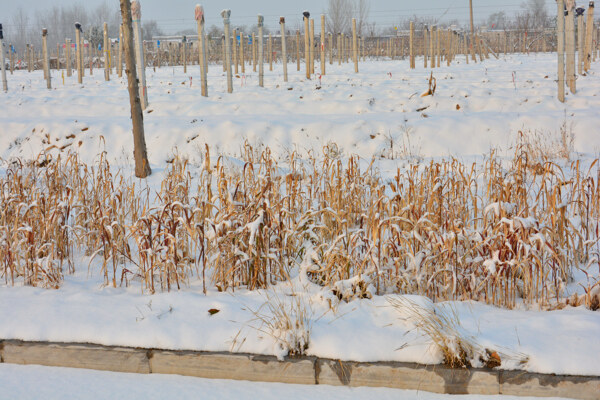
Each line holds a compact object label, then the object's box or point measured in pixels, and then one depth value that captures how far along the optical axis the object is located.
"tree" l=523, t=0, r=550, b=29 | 52.89
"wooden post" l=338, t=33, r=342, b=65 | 25.30
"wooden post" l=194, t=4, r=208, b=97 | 13.52
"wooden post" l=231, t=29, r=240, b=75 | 19.32
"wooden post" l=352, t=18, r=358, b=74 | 18.38
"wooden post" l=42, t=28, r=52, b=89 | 17.71
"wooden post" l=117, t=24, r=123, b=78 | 19.33
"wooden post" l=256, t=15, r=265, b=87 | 15.13
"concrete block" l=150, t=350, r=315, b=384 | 2.92
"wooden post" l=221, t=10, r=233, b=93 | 14.14
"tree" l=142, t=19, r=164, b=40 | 80.44
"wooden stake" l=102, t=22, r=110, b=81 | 19.25
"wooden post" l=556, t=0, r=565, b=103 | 11.05
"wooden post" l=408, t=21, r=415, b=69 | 19.42
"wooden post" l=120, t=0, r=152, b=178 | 7.11
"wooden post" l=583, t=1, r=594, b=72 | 16.03
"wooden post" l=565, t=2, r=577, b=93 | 11.15
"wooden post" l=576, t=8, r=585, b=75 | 16.23
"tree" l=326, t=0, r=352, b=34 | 52.56
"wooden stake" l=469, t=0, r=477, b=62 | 24.88
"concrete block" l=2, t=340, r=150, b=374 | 3.08
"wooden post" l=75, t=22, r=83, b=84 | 17.72
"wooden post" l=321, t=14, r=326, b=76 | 17.19
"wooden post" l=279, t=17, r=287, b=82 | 15.57
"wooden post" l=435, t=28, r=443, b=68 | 20.94
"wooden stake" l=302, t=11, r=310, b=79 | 15.98
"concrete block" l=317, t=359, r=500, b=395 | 2.75
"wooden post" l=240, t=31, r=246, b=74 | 20.77
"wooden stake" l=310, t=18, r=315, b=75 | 16.95
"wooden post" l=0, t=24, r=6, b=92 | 17.17
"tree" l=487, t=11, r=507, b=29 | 100.06
